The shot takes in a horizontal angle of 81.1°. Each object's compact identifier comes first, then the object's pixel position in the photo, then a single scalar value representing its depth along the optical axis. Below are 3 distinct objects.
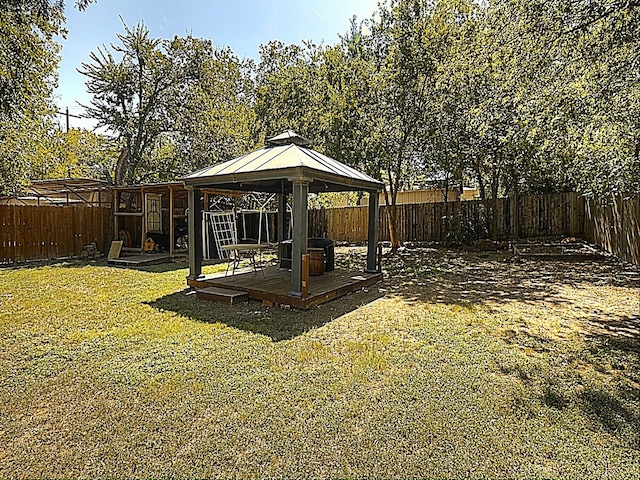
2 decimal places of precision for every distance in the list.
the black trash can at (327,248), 7.76
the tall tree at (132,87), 12.91
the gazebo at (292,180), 5.28
